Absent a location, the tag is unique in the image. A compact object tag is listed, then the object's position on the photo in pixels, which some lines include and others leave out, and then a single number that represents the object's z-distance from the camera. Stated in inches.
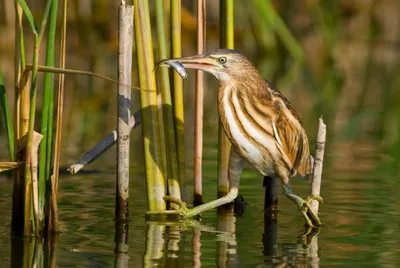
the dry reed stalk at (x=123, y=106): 406.3
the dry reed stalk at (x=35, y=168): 382.9
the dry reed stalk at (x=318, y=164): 434.9
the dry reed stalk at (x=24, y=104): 384.2
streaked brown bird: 434.3
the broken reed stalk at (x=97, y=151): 435.5
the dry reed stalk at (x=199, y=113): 446.3
